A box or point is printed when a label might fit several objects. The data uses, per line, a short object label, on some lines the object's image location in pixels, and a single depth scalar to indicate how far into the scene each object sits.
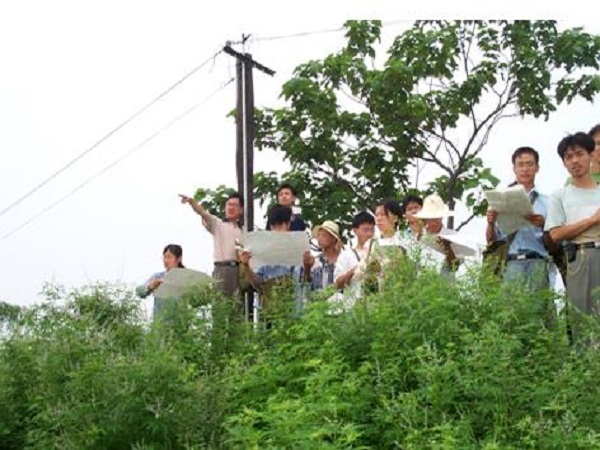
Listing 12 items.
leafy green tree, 12.75
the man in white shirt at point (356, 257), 6.90
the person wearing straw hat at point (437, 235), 6.26
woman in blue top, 8.45
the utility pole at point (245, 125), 13.04
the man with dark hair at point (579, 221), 5.82
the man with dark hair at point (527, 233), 6.11
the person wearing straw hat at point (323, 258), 7.52
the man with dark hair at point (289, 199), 8.07
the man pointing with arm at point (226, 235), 8.36
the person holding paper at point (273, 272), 7.38
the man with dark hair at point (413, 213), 6.78
